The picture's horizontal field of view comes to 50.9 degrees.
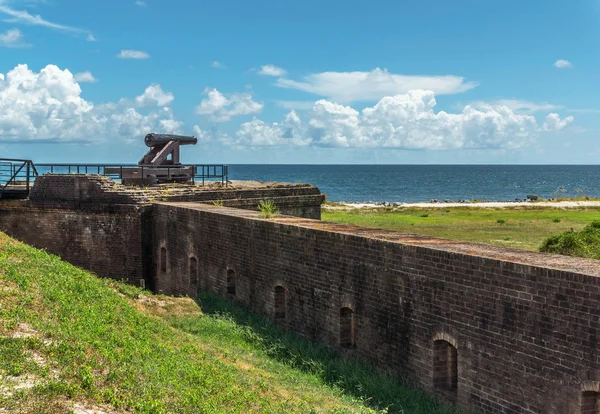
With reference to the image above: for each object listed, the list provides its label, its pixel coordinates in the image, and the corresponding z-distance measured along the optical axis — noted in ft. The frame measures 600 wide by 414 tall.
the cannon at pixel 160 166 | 74.83
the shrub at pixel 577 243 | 59.41
